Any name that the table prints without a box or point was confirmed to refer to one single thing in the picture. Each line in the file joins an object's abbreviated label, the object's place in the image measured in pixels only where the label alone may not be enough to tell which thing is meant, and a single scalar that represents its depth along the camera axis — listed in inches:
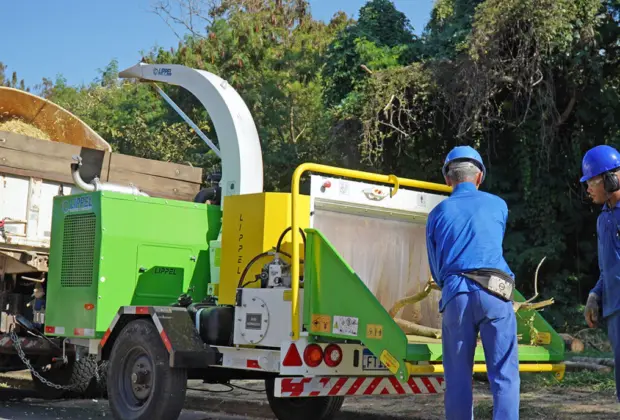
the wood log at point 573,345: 437.4
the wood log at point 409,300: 253.6
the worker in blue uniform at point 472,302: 184.4
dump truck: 342.6
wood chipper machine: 224.5
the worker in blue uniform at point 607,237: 191.7
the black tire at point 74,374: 368.2
